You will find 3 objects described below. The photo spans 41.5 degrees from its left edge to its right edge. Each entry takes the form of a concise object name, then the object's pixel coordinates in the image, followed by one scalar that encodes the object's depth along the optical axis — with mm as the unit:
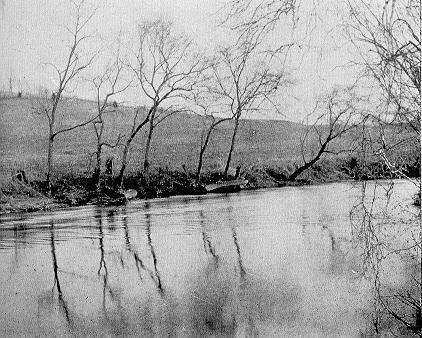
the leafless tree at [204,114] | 23703
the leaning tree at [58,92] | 19703
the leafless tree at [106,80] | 22256
